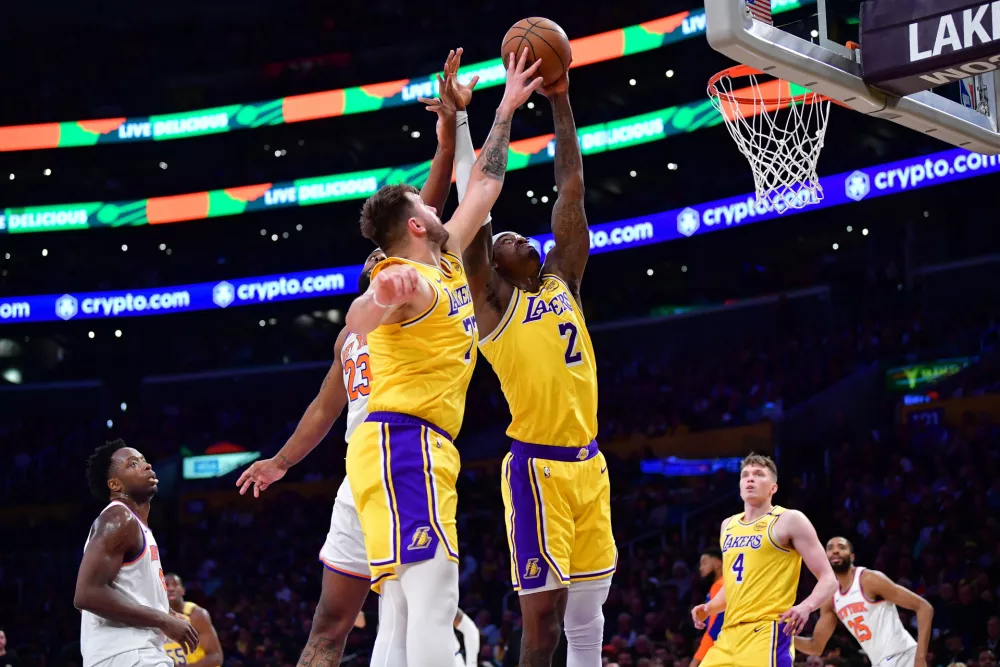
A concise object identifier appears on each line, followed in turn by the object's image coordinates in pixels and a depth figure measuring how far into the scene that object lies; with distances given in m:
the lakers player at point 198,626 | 8.45
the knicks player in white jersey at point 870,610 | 8.89
